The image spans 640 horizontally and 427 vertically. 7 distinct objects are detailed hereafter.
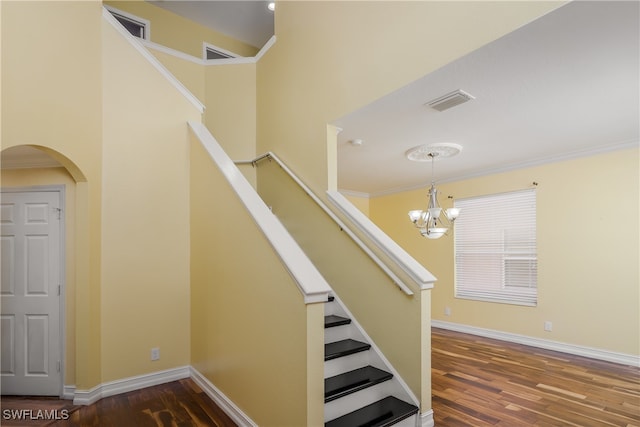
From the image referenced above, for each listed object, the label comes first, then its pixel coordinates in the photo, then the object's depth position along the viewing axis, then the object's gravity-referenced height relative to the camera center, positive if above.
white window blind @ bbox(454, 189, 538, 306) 4.70 -0.49
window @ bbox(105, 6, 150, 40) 5.06 +2.98
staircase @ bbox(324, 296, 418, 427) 2.29 -1.25
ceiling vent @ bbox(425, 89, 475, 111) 2.57 +0.92
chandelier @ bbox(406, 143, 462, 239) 3.81 +0.72
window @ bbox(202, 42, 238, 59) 5.84 +2.93
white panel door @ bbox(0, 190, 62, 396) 2.97 -0.73
